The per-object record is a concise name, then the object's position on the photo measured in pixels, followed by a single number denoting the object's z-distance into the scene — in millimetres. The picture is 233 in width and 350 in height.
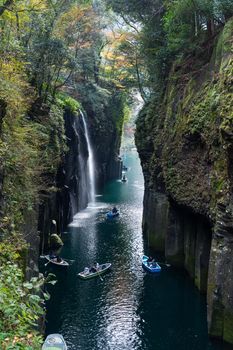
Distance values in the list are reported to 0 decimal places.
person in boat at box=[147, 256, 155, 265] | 28291
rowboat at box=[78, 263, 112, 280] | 26308
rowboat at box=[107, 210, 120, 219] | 44234
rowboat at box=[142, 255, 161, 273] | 27766
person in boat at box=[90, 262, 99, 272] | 26719
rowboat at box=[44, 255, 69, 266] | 27891
